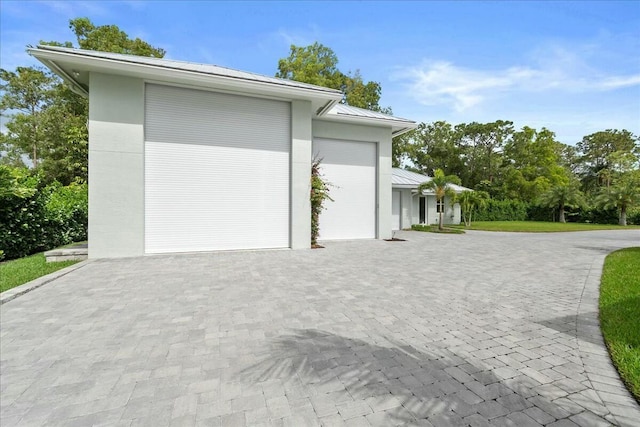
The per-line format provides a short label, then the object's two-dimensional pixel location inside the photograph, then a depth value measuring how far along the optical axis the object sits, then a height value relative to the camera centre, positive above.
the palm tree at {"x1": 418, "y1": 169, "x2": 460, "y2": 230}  18.36 +1.81
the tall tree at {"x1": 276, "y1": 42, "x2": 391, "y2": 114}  23.56 +11.97
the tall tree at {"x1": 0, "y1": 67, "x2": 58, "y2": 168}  23.61 +8.95
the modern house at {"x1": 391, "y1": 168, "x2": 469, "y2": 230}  19.94 +0.77
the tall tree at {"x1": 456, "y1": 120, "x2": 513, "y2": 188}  39.12 +9.10
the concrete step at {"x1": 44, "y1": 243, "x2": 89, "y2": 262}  7.70 -1.19
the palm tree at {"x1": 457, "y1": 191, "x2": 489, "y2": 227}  20.53 +1.05
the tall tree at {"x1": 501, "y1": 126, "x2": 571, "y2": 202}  35.28 +5.58
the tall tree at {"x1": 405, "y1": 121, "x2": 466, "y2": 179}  39.97 +8.79
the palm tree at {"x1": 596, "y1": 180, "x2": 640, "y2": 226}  25.67 +1.69
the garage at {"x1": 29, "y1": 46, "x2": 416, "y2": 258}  8.02 +1.81
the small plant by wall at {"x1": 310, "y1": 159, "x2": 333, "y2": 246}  10.71 +0.58
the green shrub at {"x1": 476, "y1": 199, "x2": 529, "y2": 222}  29.50 +0.38
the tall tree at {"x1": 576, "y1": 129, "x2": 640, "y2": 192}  39.72 +9.21
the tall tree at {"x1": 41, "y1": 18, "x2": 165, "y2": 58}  19.09 +11.38
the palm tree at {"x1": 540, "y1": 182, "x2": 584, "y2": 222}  29.48 +1.73
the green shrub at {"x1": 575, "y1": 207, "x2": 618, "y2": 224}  28.52 +0.04
